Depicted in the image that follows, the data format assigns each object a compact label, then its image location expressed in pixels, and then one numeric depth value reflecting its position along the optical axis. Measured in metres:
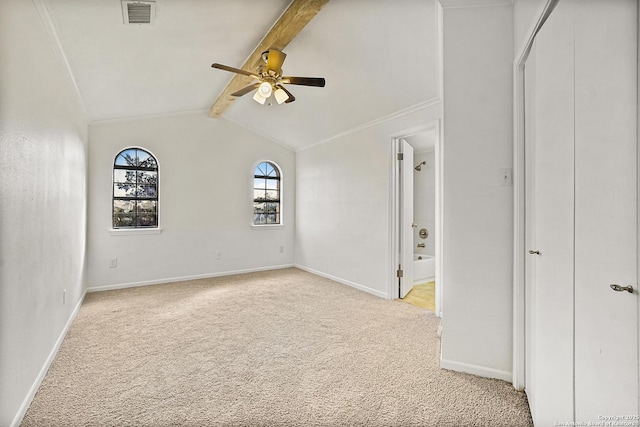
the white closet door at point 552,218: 1.24
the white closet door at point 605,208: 0.90
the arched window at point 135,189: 4.33
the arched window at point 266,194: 5.44
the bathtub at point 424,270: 4.61
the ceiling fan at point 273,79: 2.64
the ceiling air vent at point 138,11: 2.03
